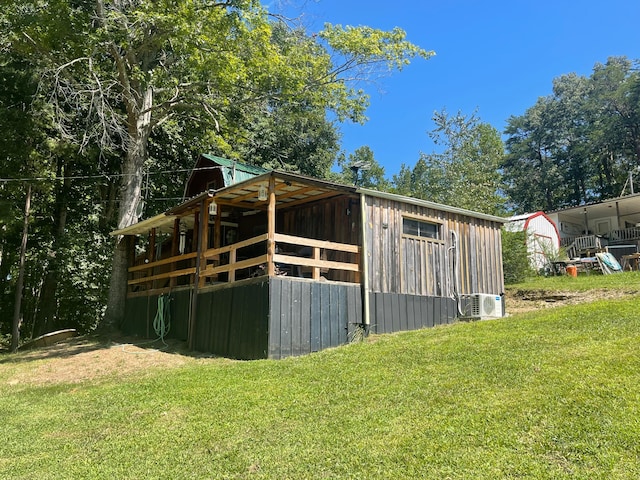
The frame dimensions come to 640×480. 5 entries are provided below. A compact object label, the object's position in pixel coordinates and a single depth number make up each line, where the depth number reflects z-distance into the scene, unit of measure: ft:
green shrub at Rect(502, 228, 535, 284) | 60.64
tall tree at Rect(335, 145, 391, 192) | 155.70
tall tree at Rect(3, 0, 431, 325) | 45.29
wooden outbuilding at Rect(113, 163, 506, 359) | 30.40
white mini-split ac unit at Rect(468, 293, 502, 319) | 37.76
